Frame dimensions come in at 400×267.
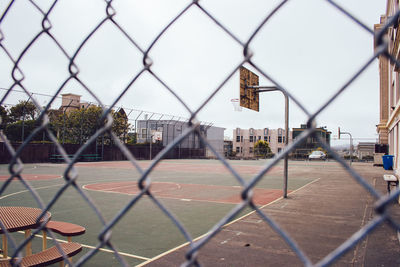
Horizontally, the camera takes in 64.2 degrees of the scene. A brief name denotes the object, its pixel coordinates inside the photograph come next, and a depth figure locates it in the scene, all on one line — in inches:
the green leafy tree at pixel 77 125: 1159.3
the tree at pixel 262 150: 2160.4
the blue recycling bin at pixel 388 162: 705.0
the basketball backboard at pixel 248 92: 247.6
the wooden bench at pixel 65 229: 134.7
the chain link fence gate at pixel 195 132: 24.7
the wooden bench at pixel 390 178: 324.2
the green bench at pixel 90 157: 1211.9
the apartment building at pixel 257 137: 2842.0
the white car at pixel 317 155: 1740.9
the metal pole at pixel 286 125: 369.2
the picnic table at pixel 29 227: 104.8
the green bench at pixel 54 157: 1110.4
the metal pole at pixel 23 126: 912.3
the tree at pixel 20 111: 886.1
